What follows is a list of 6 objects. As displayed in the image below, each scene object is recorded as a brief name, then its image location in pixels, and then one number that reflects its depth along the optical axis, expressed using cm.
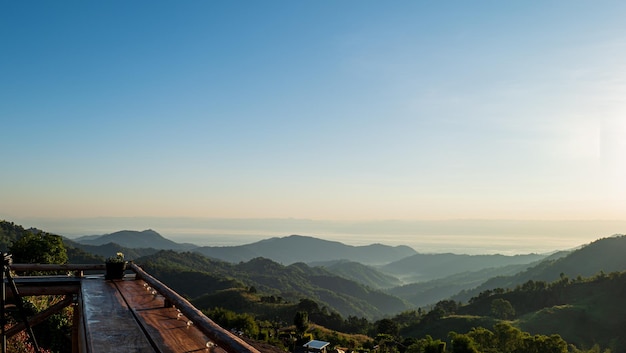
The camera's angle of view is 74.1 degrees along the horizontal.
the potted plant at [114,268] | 898
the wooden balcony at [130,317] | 399
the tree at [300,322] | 5150
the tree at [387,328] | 8106
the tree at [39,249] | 2475
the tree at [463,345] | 4466
